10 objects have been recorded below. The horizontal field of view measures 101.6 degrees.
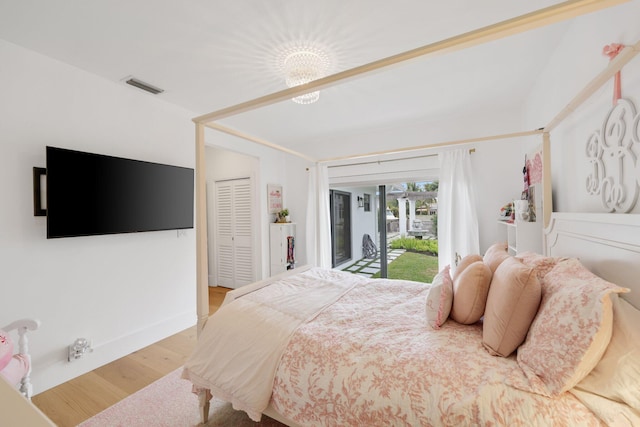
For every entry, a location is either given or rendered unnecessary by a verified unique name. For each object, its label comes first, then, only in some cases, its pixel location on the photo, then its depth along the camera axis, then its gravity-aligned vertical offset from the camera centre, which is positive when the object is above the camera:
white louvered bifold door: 4.34 -0.24
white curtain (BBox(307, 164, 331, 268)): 3.49 -0.03
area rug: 1.66 -1.28
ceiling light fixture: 1.88 +1.12
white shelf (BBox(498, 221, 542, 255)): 2.06 -0.20
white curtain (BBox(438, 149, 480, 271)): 3.04 +0.04
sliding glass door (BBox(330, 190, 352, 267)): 4.52 -0.18
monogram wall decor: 1.16 +0.25
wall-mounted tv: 1.95 +0.24
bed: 0.87 -0.61
